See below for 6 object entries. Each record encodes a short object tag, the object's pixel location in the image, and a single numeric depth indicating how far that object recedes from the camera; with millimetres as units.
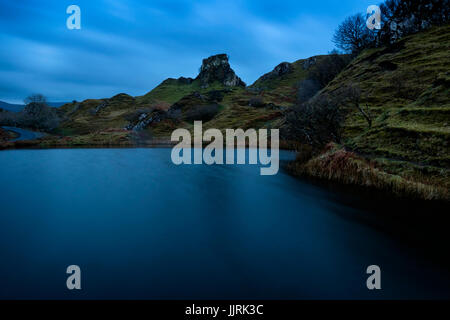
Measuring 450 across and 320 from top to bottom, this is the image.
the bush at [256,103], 96188
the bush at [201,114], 94625
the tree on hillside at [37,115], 77988
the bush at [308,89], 80638
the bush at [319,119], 21391
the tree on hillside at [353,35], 84625
